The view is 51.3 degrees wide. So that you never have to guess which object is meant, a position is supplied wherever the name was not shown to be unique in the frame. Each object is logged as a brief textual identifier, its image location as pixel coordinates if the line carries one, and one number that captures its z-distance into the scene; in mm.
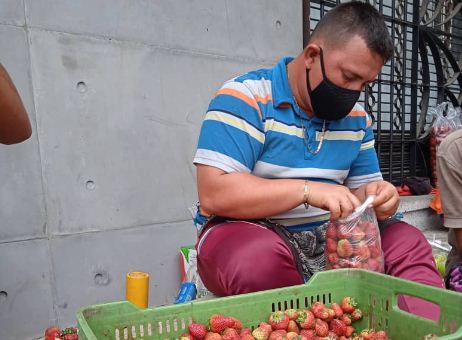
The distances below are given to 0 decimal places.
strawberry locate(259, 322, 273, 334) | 1346
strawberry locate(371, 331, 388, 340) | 1394
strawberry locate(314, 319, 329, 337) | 1404
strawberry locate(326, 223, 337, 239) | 1673
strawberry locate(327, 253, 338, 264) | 1684
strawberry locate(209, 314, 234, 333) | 1287
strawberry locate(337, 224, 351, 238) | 1646
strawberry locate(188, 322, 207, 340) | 1269
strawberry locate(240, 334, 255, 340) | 1297
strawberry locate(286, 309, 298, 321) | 1387
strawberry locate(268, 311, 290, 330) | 1355
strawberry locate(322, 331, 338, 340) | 1379
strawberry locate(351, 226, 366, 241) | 1645
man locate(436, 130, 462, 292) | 2152
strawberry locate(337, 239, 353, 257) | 1655
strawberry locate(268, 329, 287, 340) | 1318
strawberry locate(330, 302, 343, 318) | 1456
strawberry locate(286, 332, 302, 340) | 1313
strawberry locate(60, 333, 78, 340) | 1540
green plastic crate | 1175
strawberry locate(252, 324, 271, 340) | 1327
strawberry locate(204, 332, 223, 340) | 1255
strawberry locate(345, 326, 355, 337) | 1471
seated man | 1600
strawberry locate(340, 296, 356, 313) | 1487
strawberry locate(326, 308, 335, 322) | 1426
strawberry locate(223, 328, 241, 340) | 1264
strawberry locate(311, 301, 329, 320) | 1421
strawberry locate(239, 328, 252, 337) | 1322
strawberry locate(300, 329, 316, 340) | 1383
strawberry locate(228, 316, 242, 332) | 1307
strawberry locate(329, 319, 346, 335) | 1438
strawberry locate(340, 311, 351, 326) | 1471
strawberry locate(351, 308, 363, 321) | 1482
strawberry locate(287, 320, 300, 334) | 1372
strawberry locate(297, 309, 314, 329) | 1385
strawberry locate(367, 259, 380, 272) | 1683
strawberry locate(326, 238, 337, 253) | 1688
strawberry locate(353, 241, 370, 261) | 1666
